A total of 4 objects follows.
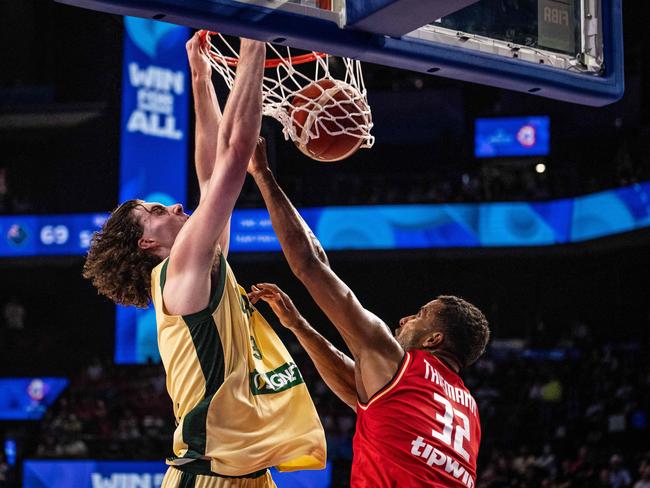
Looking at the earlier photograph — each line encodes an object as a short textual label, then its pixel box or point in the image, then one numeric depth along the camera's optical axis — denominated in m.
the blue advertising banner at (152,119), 14.15
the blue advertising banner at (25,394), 17.28
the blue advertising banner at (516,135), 19.62
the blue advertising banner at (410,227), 17.53
